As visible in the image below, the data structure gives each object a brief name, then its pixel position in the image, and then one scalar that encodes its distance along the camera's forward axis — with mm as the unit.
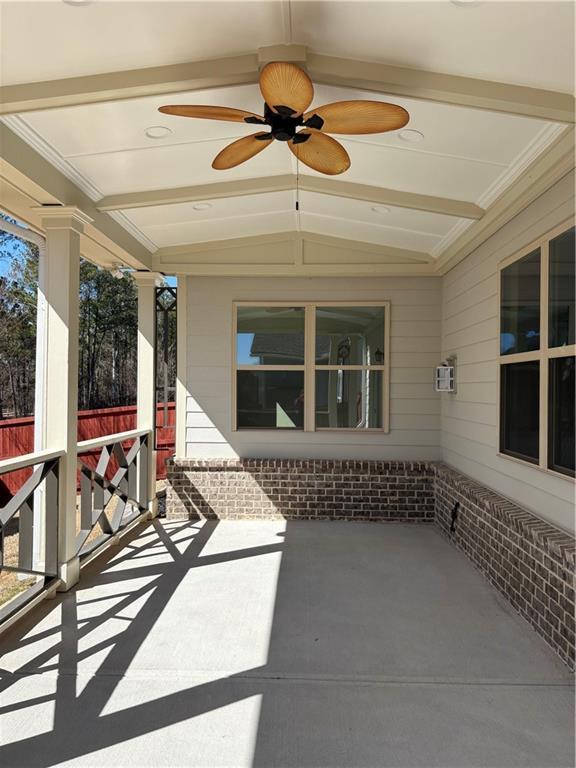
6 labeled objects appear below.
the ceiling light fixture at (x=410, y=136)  3271
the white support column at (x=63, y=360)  3932
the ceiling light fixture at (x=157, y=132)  3242
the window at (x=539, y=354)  3268
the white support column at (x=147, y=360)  6152
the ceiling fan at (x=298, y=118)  2316
